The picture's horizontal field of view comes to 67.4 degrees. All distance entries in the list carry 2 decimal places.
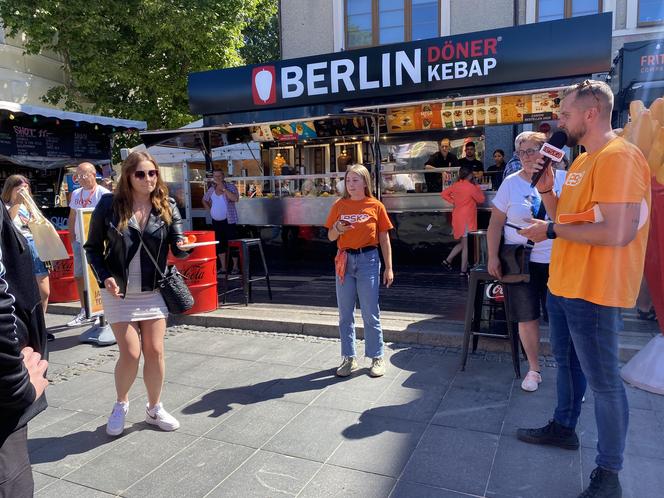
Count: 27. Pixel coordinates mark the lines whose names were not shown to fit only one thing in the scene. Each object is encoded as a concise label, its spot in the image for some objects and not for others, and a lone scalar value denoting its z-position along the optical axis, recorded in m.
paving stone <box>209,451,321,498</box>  2.77
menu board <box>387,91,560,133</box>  8.37
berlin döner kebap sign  7.37
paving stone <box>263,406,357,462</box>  3.18
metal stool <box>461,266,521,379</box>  4.16
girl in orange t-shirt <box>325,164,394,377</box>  4.25
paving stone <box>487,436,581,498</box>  2.68
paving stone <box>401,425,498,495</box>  2.79
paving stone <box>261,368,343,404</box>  4.01
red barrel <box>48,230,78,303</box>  7.29
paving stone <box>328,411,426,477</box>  2.98
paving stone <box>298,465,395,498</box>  2.72
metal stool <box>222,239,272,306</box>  6.66
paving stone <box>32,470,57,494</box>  2.87
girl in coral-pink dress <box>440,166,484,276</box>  8.10
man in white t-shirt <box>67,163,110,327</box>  5.65
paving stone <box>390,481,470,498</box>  2.66
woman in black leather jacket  3.36
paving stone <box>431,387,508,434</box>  3.42
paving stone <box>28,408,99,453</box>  3.44
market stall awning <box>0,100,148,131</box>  8.65
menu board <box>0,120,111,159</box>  9.26
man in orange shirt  2.33
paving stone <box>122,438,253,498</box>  2.81
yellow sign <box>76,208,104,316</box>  5.42
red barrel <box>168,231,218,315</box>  6.23
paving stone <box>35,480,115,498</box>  2.79
